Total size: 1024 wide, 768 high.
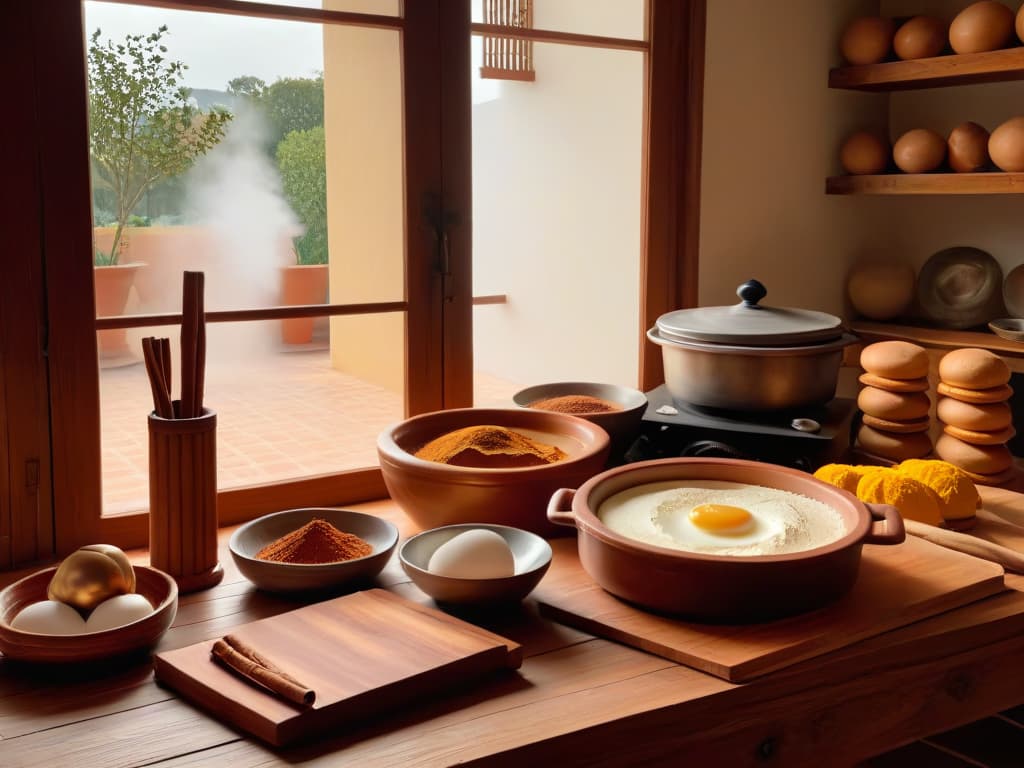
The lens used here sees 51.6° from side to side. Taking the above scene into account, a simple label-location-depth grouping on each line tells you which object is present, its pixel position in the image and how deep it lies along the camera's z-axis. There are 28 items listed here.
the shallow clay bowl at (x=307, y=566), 1.45
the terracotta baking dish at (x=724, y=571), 1.31
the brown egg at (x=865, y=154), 2.53
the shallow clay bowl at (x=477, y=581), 1.39
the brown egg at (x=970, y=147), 2.34
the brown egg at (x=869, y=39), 2.45
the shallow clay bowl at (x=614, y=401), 1.92
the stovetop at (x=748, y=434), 1.87
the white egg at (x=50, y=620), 1.25
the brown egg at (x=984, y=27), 2.23
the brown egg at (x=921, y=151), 2.42
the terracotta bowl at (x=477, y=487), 1.61
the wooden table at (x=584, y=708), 1.10
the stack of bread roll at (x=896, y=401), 2.05
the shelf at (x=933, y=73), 2.23
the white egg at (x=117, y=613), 1.26
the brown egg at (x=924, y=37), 2.37
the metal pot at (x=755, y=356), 1.89
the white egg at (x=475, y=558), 1.40
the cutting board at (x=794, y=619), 1.28
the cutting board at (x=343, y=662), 1.12
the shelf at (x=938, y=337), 2.36
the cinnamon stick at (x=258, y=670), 1.12
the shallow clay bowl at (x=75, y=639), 1.22
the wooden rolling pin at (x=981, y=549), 1.60
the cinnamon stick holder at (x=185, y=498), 1.46
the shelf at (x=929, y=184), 2.25
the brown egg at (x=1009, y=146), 2.21
